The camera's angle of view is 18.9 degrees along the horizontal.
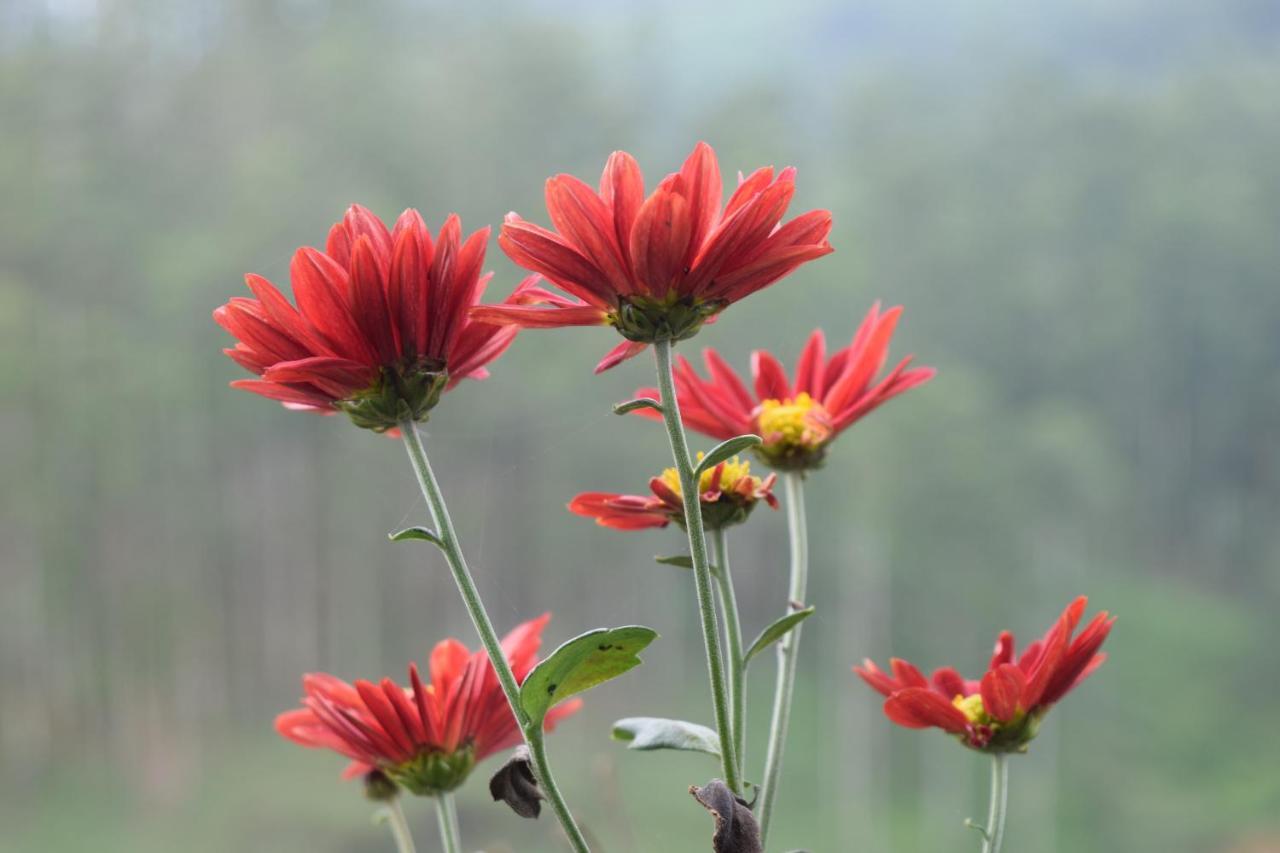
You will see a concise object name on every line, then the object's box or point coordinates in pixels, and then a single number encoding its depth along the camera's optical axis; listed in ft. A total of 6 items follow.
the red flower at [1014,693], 2.13
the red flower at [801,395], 2.28
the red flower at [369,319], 2.01
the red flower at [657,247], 1.99
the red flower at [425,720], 2.16
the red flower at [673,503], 2.14
